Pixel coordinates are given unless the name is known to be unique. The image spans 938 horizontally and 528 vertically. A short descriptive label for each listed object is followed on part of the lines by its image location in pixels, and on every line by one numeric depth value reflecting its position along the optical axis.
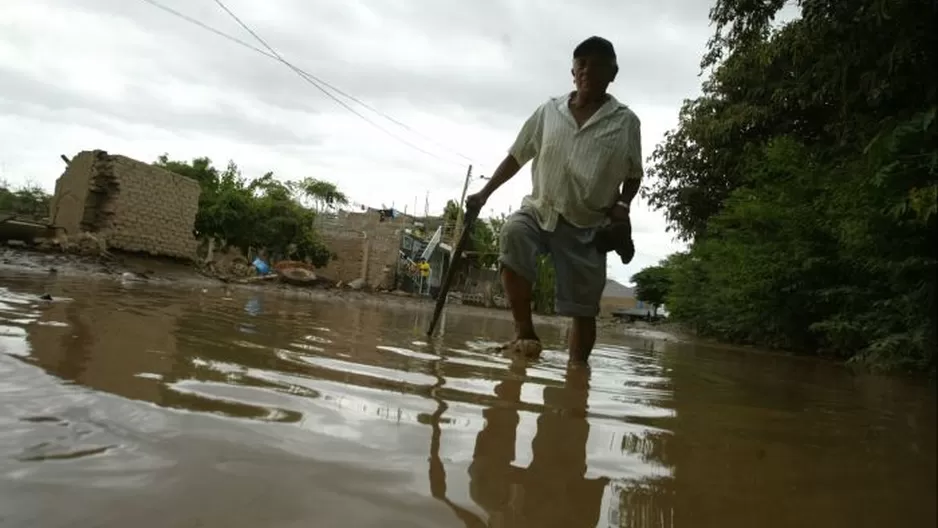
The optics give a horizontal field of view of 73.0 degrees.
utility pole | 26.81
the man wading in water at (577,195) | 2.96
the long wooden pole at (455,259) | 3.44
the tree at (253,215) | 21.11
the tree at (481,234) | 30.02
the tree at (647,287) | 29.65
